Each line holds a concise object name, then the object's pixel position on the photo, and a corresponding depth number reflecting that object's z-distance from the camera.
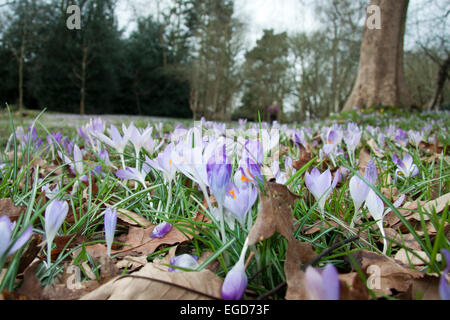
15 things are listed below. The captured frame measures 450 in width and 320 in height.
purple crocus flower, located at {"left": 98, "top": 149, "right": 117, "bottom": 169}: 1.30
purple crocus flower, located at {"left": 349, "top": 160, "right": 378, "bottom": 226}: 0.69
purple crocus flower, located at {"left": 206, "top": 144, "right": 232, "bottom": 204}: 0.55
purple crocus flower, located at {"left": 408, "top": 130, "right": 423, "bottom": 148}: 1.77
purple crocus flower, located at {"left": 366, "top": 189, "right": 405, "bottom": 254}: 0.69
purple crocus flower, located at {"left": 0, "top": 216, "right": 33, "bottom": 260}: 0.49
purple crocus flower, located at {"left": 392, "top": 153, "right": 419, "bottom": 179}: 1.15
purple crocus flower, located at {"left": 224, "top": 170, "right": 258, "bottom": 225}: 0.56
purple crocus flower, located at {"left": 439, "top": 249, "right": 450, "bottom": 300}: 0.41
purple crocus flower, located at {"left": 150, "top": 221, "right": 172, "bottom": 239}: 0.79
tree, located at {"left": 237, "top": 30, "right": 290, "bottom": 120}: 20.16
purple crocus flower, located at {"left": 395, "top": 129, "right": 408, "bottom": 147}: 1.94
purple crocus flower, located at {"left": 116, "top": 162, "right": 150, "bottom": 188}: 0.93
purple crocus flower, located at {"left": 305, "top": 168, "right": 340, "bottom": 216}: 0.71
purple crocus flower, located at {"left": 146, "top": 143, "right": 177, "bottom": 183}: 0.75
